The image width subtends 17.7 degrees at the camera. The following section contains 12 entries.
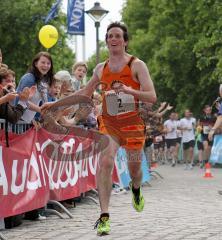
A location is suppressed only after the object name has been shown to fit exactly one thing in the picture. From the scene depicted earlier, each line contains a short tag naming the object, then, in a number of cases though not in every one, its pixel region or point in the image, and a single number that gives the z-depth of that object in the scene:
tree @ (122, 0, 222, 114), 29.31
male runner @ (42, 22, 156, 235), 7.05
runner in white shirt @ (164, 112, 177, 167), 27.12
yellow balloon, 15.33
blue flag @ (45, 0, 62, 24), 24.33
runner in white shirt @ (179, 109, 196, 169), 24.97
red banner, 7.64
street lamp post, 20.03
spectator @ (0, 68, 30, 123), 7.17
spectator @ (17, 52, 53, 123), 8.95
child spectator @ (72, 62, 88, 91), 11.94
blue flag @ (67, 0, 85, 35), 24.83
